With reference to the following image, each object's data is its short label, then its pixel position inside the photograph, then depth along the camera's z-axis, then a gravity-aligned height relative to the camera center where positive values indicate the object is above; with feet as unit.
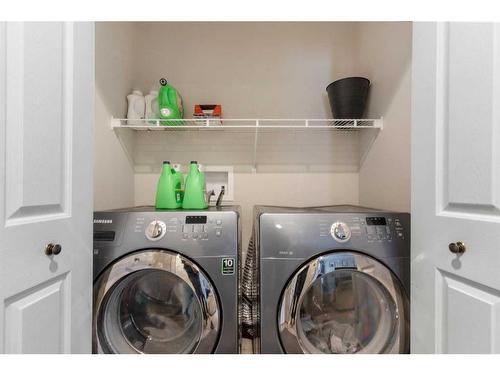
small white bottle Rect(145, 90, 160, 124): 6.53 +2.11
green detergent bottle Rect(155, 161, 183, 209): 5.25 -0.10
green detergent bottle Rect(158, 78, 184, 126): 6.15 +2.05
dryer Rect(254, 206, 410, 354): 4.09 -1.56
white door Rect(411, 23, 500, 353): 2.61 +0.02
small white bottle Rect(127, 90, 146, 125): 6.39 +2.03
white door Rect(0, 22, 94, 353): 2.41 +0.00
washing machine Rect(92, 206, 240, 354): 4.08 -1.58
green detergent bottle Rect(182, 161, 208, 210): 5.18 -0.12
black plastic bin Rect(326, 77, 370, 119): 6.15 +2.26
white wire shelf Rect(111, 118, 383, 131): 6.10 +1.61
